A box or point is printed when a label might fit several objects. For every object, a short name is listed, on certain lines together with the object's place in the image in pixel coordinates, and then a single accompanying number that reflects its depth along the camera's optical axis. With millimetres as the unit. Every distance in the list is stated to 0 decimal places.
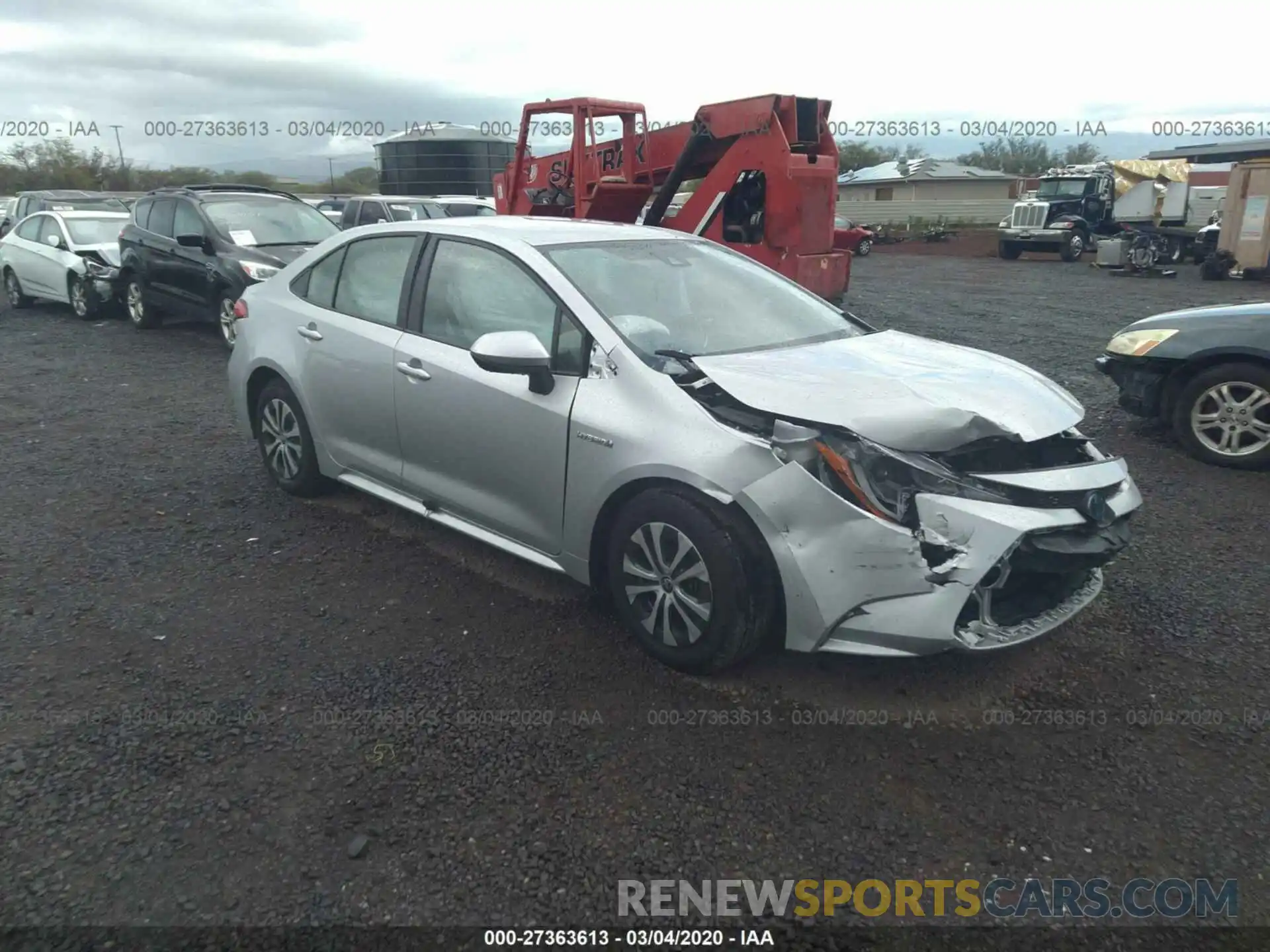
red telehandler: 10352
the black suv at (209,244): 9633
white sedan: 12148
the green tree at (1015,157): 83188
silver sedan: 2982
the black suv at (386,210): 14227
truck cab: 27141
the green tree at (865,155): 72000
